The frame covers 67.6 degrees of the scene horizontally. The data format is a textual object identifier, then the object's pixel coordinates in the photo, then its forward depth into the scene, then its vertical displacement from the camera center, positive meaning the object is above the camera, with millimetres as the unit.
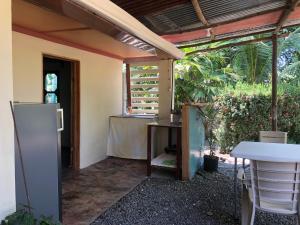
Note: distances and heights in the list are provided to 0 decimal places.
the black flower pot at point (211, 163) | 4071 -1078
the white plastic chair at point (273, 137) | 3067 -458
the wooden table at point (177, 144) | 3715 -681
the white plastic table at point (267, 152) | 1947 -467
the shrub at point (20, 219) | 1449 -764
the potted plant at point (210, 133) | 4083 -588
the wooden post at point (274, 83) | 3901 +377
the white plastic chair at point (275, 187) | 1925 -728
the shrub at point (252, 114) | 4803 -223
